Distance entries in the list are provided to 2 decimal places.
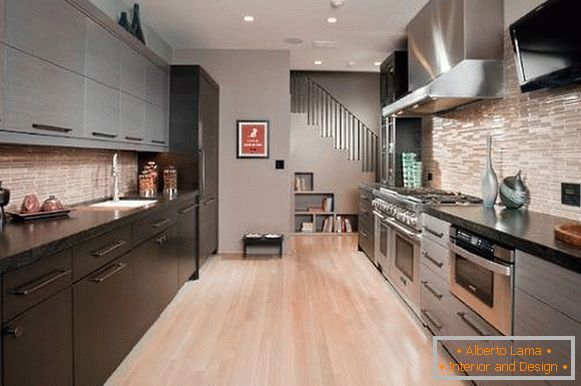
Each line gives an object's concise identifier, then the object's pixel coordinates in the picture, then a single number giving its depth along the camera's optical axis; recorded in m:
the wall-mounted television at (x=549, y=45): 2.27
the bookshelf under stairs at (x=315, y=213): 7.85
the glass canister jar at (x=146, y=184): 4.45
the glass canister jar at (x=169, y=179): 4.70
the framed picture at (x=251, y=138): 6.00
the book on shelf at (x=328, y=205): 7.84
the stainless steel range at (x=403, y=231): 3.53
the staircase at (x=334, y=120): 7.84
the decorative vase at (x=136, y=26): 4.18
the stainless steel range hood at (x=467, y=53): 3.31
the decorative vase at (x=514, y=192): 2.94
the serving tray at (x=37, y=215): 2.38
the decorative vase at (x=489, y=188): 3.14
